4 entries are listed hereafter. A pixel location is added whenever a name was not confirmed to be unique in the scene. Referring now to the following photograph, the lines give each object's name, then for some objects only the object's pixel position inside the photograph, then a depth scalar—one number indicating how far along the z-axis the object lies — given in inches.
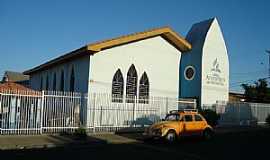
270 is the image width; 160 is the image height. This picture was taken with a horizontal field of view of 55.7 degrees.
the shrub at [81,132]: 495.9
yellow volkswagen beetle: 465.8
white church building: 631.5
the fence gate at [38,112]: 493.9
